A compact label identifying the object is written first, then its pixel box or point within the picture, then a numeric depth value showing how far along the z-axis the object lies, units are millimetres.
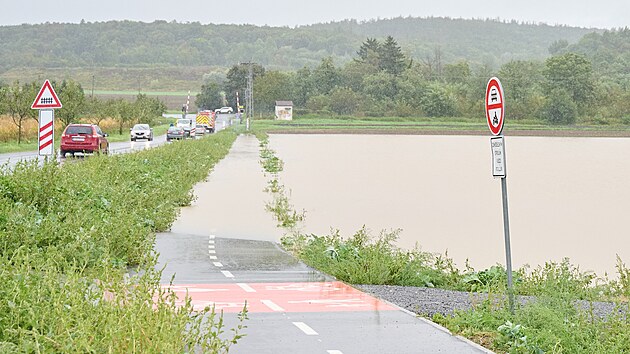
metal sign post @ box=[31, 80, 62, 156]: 24453
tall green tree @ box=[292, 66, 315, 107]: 168125
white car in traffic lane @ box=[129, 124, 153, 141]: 78438
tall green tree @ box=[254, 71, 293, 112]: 167500
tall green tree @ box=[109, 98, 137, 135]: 99625
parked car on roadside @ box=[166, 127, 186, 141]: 83438
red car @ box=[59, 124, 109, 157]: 50066
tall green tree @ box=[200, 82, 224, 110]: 190125
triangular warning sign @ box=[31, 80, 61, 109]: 24375
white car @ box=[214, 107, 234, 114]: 175625
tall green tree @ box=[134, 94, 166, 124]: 112600
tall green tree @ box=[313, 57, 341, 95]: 169500
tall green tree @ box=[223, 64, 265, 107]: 180875
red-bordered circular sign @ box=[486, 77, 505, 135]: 11617
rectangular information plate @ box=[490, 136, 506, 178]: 11586
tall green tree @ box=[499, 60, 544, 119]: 139500
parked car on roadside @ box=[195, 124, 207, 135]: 99219
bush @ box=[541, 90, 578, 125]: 135250
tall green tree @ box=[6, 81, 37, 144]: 63875
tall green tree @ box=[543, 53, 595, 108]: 142875
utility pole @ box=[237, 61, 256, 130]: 116969
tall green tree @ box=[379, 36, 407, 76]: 172750
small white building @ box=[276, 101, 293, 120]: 148375
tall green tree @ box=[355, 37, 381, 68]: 176250
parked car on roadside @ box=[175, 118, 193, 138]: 90444
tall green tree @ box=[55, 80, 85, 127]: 74500
